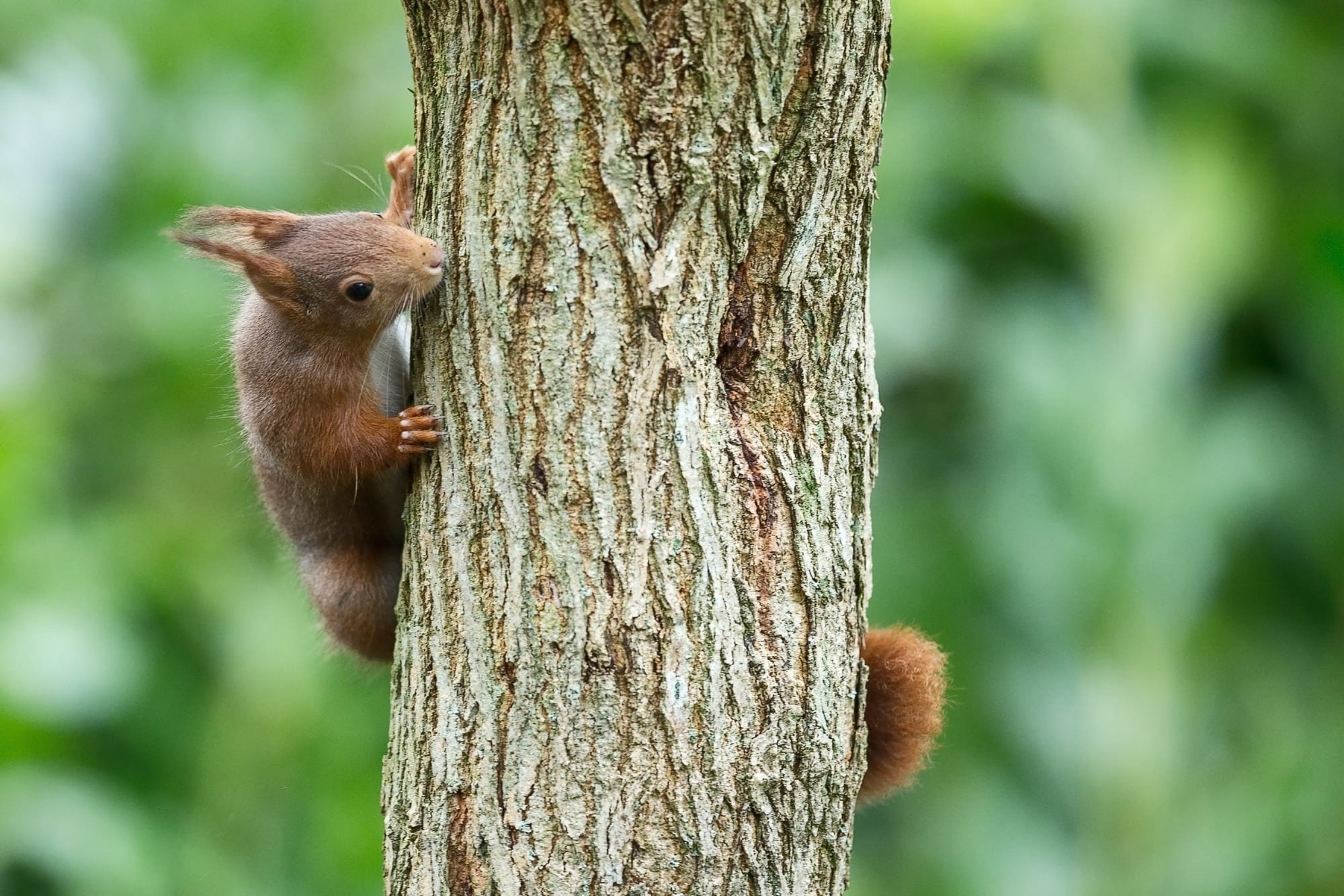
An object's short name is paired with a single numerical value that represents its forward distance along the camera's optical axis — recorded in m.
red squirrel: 5.49
